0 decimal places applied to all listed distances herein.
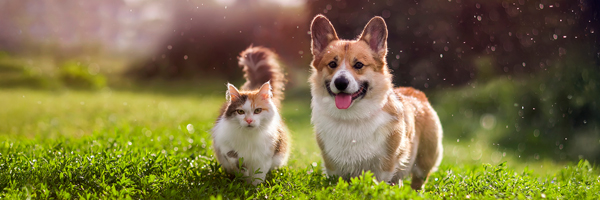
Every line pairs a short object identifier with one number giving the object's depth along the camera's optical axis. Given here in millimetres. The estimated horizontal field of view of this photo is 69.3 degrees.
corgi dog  3674
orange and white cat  3926
